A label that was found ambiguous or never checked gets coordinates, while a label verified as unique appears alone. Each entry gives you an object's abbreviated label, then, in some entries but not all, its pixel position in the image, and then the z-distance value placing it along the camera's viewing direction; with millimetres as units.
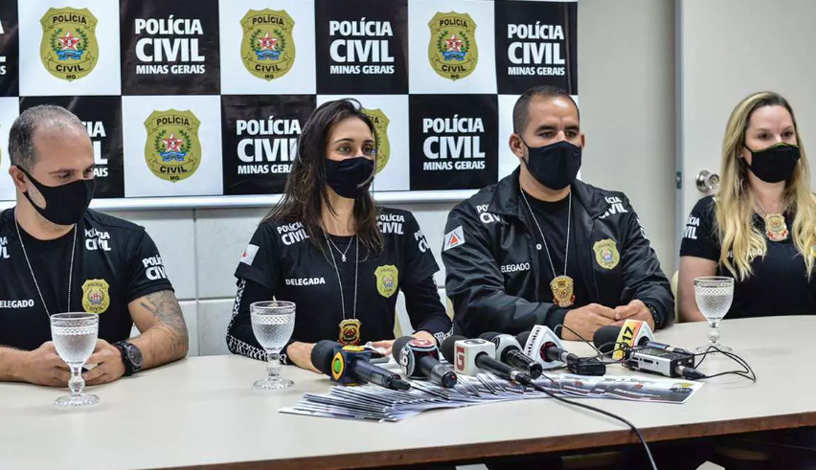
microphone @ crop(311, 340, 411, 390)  1774
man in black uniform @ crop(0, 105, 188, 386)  2365
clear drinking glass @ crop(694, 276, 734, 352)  2162
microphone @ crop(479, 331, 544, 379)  1860
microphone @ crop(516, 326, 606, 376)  1901
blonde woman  2920
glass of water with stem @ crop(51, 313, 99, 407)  1724
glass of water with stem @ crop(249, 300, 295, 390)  1854
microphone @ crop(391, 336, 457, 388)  1805
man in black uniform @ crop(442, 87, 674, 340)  2775
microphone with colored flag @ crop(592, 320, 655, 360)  2057
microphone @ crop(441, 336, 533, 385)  1843
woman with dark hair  2602
